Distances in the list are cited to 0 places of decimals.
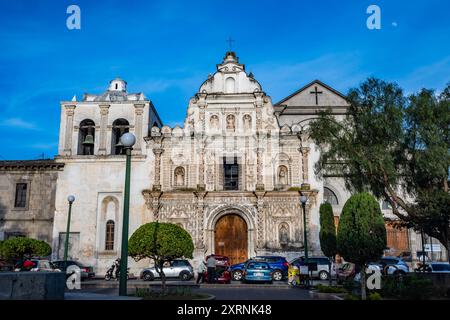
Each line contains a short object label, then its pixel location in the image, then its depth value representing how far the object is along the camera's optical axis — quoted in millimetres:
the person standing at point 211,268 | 22973
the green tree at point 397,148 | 18141
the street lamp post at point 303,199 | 22672
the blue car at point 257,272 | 23438
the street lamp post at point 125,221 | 12094
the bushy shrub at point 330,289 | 17956
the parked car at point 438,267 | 25600
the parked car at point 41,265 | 22852
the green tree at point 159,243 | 16297
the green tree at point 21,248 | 23438
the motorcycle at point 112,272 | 26969
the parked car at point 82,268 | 26112
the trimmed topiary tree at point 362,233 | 15148
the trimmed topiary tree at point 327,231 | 24984
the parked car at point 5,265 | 25656
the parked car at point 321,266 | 26422
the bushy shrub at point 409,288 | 15781
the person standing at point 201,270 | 22928
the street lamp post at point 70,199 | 23625
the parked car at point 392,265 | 24281
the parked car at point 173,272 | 26625
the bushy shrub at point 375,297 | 14662
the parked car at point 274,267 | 25469
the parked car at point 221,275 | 23344
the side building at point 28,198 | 31188
